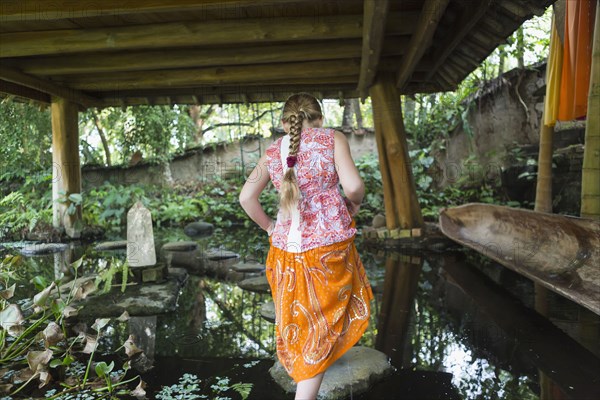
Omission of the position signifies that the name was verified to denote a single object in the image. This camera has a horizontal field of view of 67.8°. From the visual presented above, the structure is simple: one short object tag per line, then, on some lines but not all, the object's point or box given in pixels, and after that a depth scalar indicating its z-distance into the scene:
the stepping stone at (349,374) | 2.37
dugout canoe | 3.35
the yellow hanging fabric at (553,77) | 4.87
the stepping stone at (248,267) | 5.44
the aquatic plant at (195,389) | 2.30
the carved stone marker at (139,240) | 4.49
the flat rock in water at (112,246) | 7.07
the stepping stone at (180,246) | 7.22
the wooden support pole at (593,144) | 3.60
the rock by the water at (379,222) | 7.64
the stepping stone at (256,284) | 4.61
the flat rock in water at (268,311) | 3.62
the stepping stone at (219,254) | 6.33
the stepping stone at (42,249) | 6.55
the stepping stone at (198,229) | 9.21
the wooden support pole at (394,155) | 6.36
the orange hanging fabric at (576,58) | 4.38
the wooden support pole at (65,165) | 7.34
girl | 1.99
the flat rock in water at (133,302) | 3.72
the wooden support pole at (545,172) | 6.10
